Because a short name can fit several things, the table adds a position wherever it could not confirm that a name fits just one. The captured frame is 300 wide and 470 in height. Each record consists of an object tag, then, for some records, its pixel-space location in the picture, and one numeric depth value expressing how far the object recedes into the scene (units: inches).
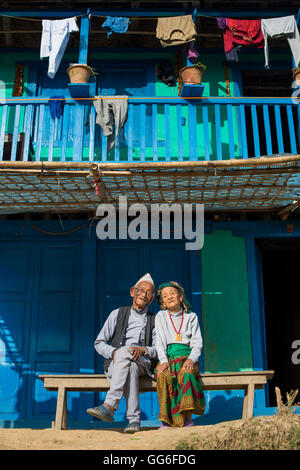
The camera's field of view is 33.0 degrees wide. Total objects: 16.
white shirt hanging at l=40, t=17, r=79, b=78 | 303.9
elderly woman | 201.2
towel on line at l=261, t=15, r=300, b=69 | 305.3
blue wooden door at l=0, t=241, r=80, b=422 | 284.2
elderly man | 205.0
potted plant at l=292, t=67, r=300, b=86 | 288.0
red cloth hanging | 308.9
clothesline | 306.7
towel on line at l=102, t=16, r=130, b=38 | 301.6
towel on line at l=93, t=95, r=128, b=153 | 275.4
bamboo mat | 239.8
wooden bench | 217.3
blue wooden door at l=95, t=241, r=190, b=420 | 302.2
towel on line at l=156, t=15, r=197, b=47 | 305.9
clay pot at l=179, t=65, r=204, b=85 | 289.0
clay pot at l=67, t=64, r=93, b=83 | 286.4
